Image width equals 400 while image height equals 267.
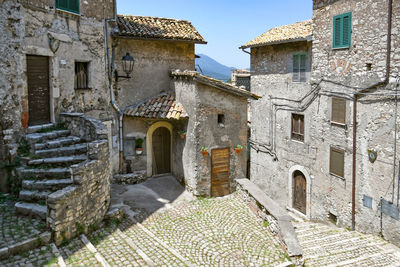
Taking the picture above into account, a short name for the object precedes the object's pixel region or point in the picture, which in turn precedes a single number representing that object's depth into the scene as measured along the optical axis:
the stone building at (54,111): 7.46
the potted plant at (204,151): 11.79
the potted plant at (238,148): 12.49
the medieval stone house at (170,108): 11.86
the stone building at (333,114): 10.63
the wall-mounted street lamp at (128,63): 12.33
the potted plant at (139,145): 13.22
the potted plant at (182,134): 12.33
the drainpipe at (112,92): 11.72
